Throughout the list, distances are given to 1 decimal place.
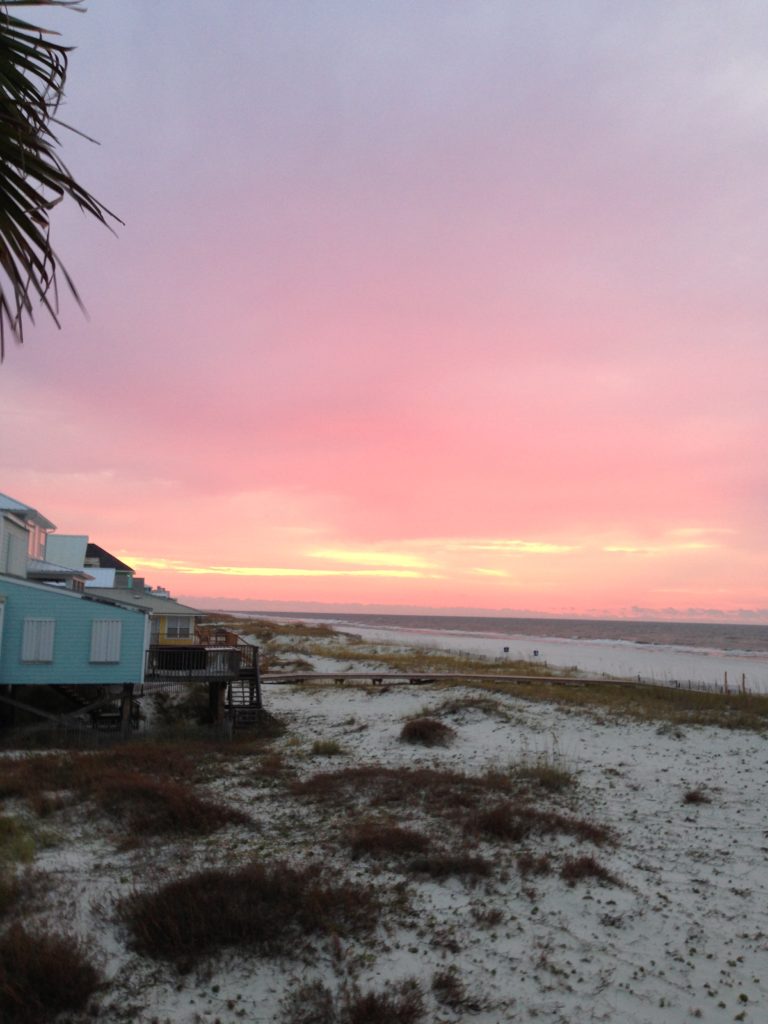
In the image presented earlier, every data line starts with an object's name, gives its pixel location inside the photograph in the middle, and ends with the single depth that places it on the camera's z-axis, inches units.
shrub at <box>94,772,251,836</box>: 529.7
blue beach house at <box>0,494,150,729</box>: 943.7
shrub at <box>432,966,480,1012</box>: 309.4
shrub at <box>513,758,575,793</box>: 671.8
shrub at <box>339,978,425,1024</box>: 292.4
